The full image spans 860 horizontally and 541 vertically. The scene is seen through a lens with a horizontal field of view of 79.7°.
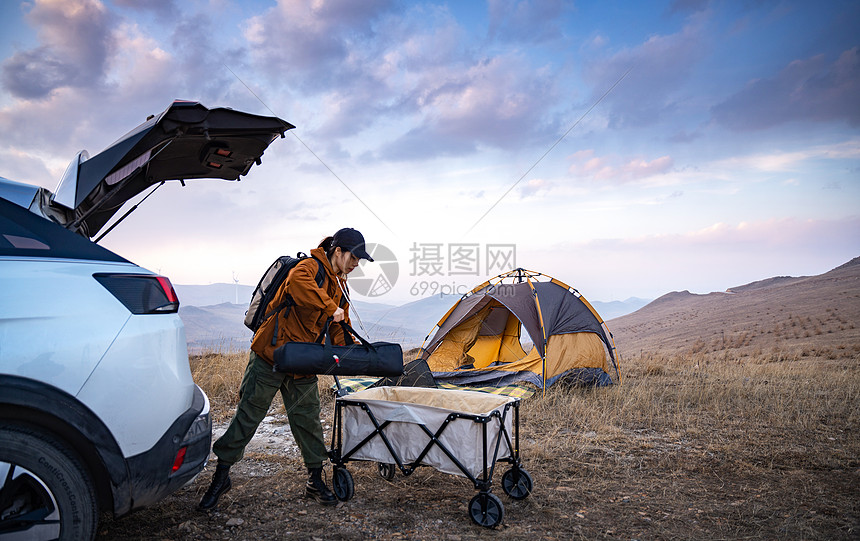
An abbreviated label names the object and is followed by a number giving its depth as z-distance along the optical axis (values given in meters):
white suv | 2.12
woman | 3.53
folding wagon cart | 3.47
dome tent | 8.41
